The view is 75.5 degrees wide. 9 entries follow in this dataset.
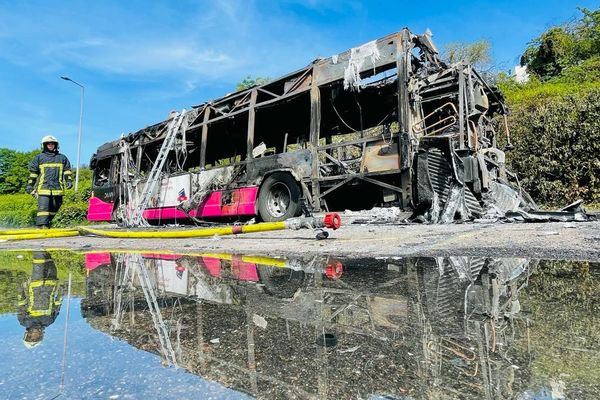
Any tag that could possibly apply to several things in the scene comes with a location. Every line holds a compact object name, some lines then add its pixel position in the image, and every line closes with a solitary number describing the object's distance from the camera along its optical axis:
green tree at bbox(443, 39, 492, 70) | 25.50
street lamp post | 20.97
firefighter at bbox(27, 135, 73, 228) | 8.09
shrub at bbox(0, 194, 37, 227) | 22.86
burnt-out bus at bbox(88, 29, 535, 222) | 6.22
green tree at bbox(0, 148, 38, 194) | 57.69
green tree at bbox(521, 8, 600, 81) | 19.62
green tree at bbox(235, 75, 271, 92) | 33.88
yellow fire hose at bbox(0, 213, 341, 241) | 4.45
